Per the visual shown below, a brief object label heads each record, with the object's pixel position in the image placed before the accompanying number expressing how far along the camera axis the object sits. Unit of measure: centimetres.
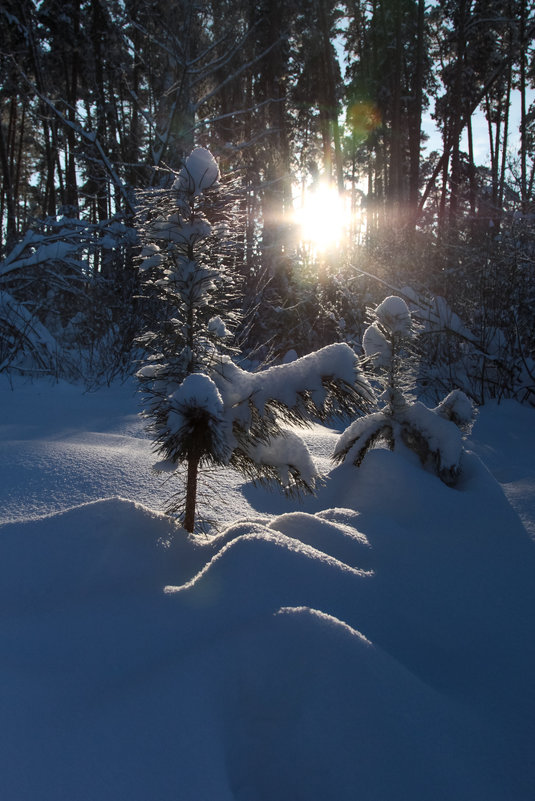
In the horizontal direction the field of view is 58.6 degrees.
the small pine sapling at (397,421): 201
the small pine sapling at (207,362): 120
